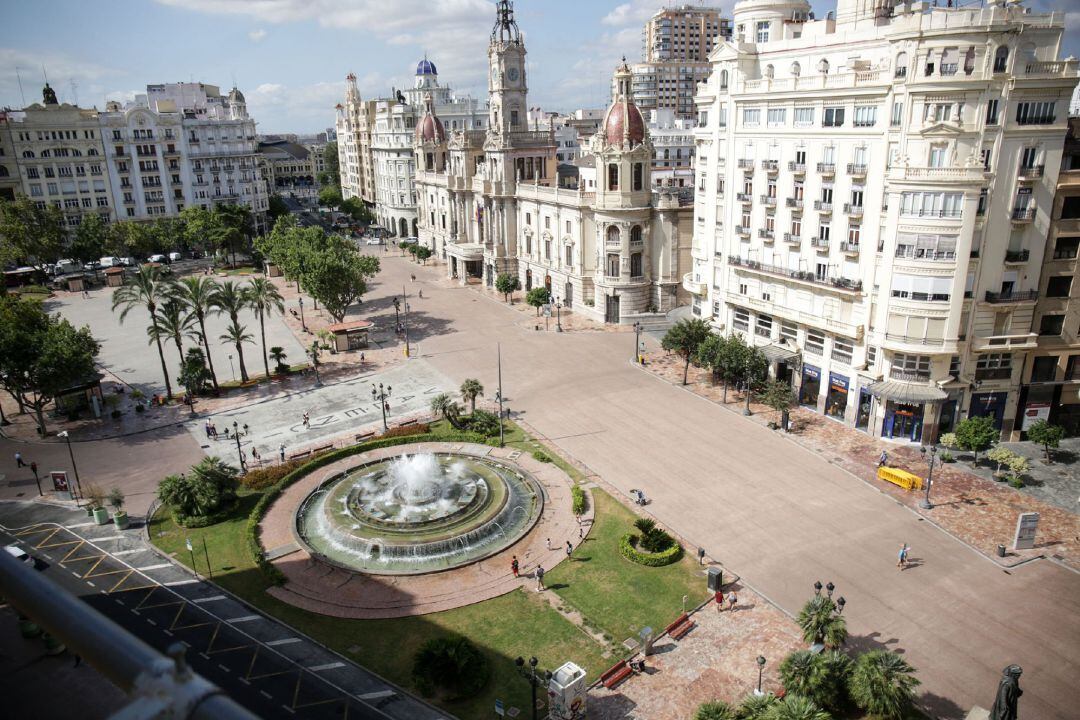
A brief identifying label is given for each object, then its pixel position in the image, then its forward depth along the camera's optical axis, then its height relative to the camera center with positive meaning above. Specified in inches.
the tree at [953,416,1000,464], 1913.1 -741.0
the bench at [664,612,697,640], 1396.4 -879.6
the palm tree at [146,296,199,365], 2509.8 -536.3
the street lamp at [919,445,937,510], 1766.5 -845.3
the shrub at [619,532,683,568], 1593.3 -852.7
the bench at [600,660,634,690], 1284.4 -887.3
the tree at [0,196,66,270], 4089.6 -376.4
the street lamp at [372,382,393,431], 2320.7 -806.7
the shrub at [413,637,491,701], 1267.2 -861.7
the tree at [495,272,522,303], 3858.3 -669.8
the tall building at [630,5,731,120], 7613.2 +623.9
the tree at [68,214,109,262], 4446.4 -458.9
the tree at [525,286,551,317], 3538.4 -682.4
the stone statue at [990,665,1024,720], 1007.0 -739.8
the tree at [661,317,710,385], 2610.7 -649.5
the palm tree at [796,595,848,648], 1254.9 -795.0
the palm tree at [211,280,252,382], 2664.9 -499.8
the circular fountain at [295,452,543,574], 1674.5 -848.0
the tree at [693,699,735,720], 1093.1 -809.8
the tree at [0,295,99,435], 2221.9 -574.4
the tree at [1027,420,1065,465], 1957.4 -762.7
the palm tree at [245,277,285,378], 2797.7 -506.2
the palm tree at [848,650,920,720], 1137.4 -813.8
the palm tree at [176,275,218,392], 2561.5 -456.3
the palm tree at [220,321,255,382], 2691.9 -637.9
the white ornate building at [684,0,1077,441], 1898.4 -152.8
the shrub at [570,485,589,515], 1811.1 -839.7
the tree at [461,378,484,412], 2372.2 -735.1
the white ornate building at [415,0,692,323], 3245.6 -298.0
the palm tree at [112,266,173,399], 2504.9 -436.7
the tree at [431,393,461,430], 2322.8 -777.4
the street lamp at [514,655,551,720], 1195.7 -840.3
